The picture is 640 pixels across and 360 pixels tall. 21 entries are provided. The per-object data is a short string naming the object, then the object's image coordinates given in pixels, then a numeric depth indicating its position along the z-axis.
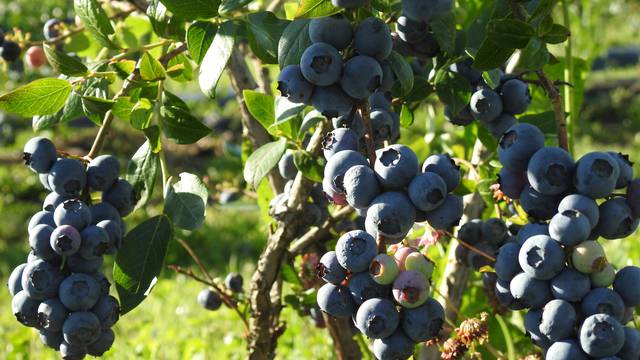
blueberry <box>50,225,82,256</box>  0.78
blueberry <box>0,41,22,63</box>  0.95
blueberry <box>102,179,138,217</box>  0.81
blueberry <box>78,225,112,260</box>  0.79
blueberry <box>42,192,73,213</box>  0.80
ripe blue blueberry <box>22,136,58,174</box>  0.81
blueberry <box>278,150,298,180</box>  0.88
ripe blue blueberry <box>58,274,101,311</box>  0.78
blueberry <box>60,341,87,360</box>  0.79
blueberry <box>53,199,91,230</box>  0.79
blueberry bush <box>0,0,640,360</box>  0.73
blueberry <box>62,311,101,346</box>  0.78
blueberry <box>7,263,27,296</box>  0.80
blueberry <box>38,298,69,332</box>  0.79
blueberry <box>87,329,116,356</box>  0.80
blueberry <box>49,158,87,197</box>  0.80
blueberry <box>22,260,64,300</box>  0.79
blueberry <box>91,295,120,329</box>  0.80
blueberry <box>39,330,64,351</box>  0.80
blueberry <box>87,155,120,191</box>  0.80
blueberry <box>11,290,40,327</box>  0.79
